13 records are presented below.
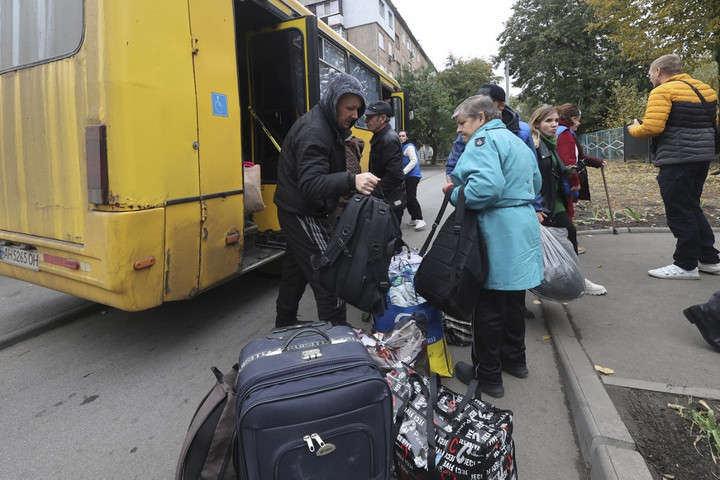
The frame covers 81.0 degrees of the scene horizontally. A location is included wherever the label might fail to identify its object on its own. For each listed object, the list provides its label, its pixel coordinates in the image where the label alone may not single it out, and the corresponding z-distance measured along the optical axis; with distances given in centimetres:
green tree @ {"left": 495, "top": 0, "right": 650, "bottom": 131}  2866
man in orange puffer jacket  402
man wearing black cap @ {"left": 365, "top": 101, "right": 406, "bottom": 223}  448
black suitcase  149
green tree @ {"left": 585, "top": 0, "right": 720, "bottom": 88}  1197
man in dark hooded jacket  251
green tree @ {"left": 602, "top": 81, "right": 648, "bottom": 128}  2555
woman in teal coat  241
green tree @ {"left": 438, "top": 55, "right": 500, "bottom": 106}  3969
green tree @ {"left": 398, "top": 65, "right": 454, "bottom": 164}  2978
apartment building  3353
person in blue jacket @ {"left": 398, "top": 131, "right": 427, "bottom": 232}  718
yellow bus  262
